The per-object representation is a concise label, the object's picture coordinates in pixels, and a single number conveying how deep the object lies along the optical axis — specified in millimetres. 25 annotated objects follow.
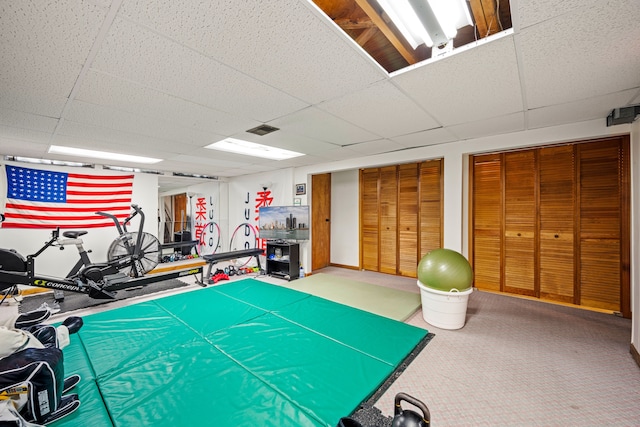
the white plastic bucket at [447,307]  3012
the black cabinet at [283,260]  5438
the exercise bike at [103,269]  3322
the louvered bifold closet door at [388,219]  5699
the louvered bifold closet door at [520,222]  3959
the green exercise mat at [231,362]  1749
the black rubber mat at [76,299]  3838
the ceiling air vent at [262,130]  3162
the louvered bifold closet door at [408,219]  5391
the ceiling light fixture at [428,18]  1358
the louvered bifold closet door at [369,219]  5988
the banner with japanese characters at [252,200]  6301
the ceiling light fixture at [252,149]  3937
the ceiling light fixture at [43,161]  4504
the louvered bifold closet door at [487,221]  4199
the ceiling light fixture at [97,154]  4133
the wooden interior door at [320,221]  6141
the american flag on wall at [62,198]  4551
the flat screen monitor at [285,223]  5574
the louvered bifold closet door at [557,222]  3678
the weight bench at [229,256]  5066
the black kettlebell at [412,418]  914
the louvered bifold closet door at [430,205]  5066
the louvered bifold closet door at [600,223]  3383
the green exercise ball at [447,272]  3004
